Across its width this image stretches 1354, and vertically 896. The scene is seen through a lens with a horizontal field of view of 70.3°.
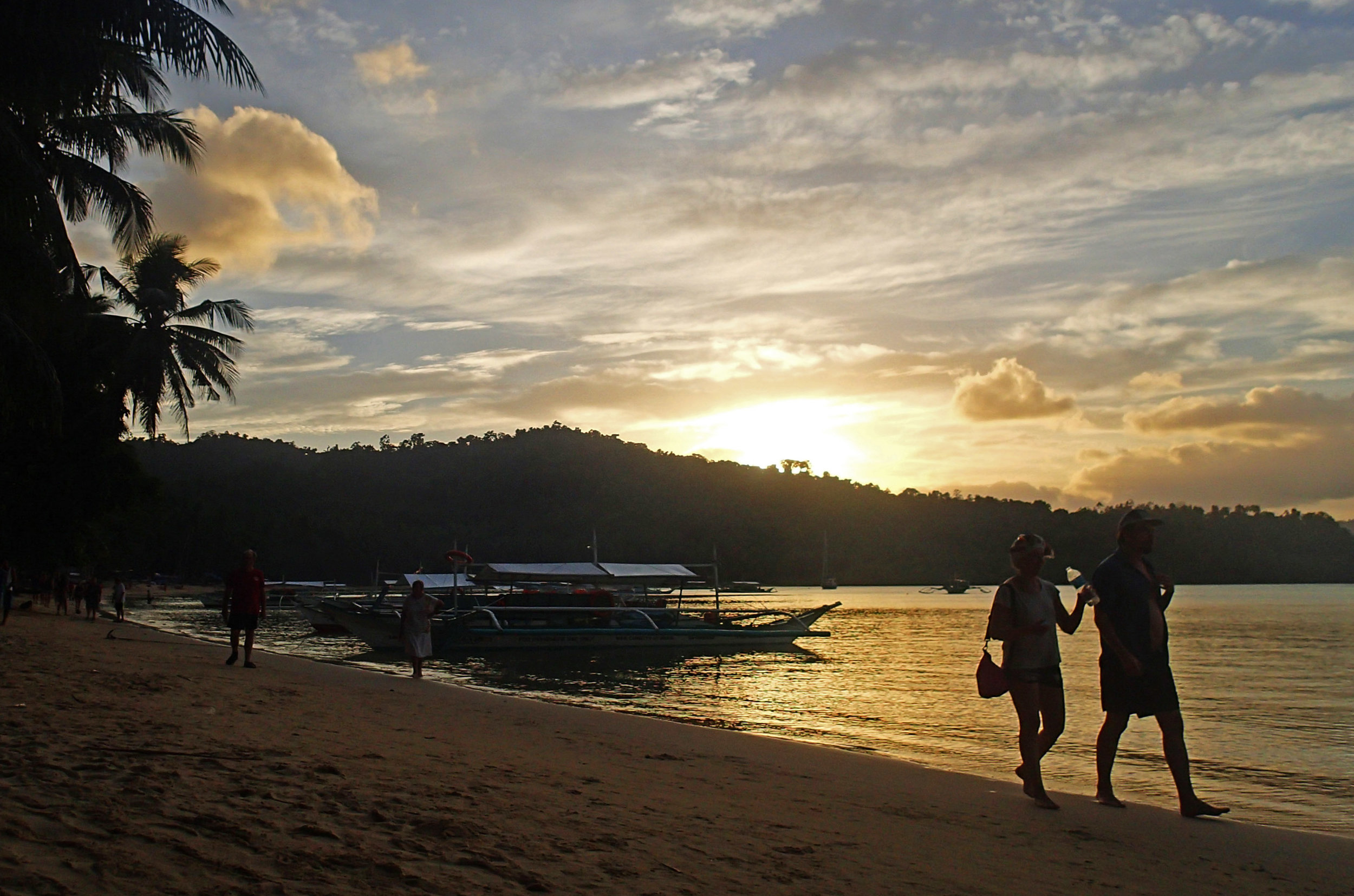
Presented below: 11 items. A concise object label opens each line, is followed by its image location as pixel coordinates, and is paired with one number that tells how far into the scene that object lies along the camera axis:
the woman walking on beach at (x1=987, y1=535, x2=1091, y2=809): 6.88
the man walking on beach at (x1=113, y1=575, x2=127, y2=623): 35.16
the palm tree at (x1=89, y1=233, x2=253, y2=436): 30.41
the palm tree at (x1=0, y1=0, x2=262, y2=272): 11.45
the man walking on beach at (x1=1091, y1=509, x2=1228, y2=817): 6.69
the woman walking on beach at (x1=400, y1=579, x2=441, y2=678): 17.61
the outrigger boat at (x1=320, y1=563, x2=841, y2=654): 29.73
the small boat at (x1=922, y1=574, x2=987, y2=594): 128.38
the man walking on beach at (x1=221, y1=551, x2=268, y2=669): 14.44
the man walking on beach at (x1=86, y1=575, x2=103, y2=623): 38.28
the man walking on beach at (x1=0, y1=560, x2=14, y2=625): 23.73
